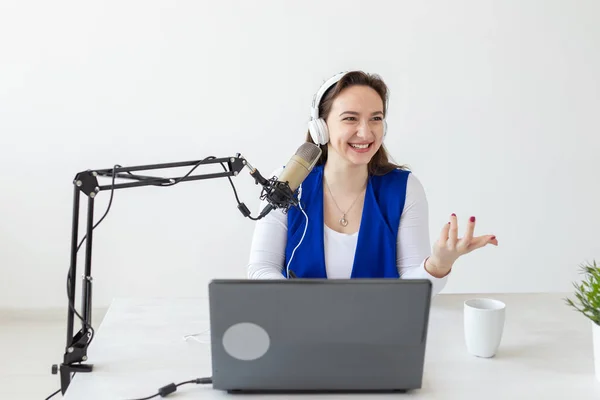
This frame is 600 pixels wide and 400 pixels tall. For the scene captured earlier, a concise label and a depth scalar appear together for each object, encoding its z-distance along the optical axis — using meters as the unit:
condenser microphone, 1.41
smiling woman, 1.99
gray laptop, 1.15
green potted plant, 1.30
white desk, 1.26
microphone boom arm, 1.39
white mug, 1.40
